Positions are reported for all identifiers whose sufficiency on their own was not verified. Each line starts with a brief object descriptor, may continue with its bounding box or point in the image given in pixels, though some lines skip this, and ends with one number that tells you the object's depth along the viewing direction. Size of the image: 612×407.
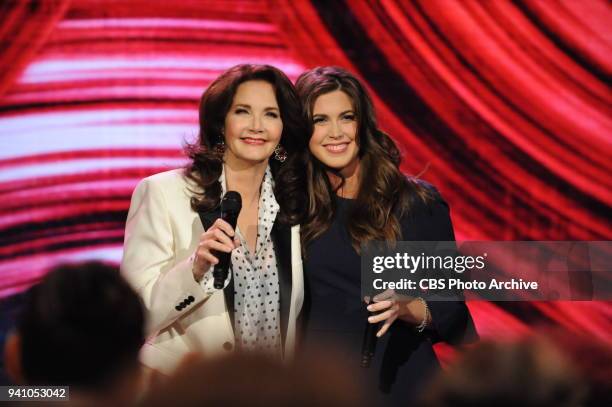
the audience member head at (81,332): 6.96
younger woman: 8.75
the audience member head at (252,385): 4.98
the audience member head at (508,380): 5.43
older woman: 8.63
